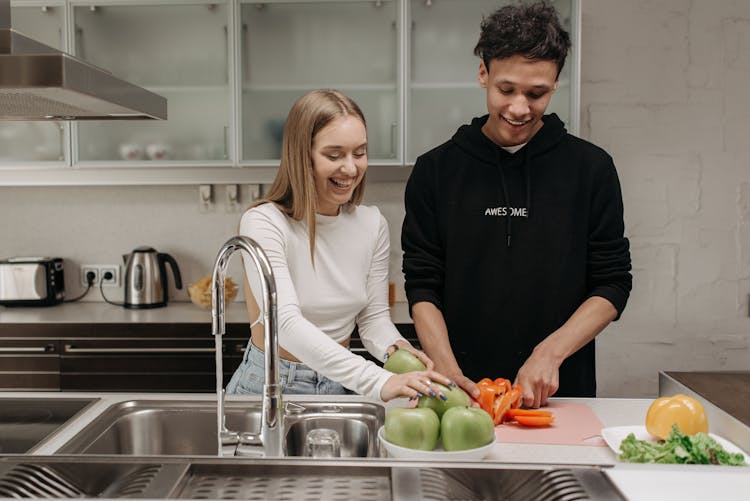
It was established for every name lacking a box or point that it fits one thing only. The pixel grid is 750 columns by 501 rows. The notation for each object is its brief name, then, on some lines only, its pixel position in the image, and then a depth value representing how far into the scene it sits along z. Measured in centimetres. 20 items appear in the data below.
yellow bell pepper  129
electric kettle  318
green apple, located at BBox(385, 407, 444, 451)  121
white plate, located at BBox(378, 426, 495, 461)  119
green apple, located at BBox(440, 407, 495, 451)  120
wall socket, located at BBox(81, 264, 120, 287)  344
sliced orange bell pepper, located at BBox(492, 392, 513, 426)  144
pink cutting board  136
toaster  318
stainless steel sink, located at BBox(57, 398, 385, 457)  146
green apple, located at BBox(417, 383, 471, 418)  128
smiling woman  160
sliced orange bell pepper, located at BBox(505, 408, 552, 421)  143
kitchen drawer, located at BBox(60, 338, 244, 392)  285
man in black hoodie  181
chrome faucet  112
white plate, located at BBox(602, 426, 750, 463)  127
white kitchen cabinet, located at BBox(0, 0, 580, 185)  304
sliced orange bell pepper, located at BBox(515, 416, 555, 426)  142
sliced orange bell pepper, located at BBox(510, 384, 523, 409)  147
